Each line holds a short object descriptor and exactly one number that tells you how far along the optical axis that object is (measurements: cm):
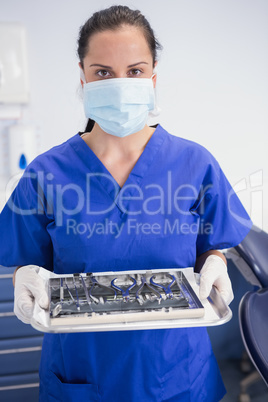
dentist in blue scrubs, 97
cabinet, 165
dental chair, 138
